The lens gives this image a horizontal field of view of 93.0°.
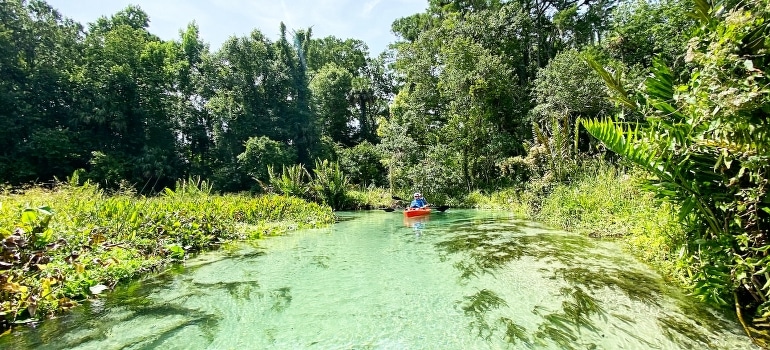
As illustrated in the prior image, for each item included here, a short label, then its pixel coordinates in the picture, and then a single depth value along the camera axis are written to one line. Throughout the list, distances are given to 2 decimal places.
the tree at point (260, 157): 27.55
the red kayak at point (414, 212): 14.02
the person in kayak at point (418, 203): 15.44
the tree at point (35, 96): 22.31
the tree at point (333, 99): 37.44
